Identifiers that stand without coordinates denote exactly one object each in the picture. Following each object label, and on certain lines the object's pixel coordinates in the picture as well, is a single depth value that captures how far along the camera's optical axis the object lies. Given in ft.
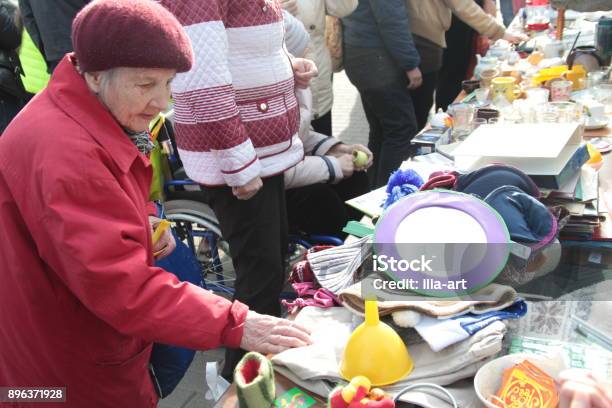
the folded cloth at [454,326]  3.84
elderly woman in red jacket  3.76
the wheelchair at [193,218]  9.16
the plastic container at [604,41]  10.44
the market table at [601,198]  3.98
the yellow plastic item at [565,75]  9.79
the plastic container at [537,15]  14.05
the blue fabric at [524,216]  4.71
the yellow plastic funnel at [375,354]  3.76
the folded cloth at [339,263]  4.82
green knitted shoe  3.63
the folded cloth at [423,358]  3.77
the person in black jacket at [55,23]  9.25
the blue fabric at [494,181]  5.21
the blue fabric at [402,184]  5.81
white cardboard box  5.57
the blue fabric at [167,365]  5.68
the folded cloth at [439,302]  4.07
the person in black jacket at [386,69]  10.87
